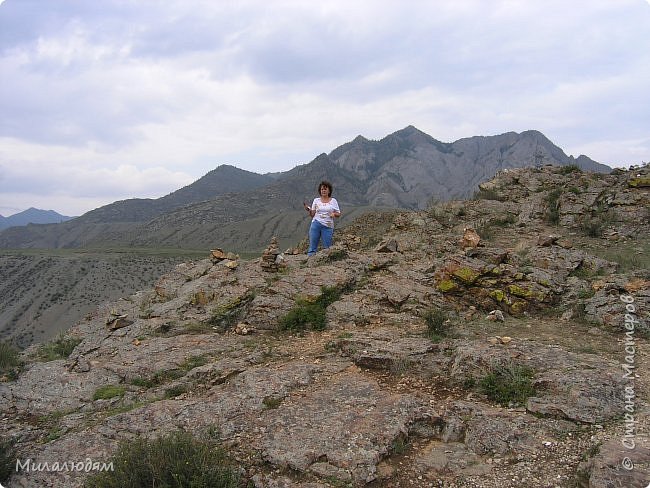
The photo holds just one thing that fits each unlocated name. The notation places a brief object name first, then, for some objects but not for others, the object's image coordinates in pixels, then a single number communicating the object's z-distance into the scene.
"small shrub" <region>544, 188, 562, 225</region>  13.61
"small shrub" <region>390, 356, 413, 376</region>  6.25
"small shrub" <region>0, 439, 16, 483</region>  4.73
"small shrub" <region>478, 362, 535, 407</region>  5.25
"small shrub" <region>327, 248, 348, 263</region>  10.71
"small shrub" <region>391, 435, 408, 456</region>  4.63
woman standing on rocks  10.64
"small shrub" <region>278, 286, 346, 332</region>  8.15
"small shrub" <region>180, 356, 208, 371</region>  6.87
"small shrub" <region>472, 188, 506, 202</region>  15.92
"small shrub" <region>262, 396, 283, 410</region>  5.51
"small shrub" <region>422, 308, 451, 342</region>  7.10
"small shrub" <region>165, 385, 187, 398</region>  6.12
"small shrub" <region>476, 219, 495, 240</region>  12.66
